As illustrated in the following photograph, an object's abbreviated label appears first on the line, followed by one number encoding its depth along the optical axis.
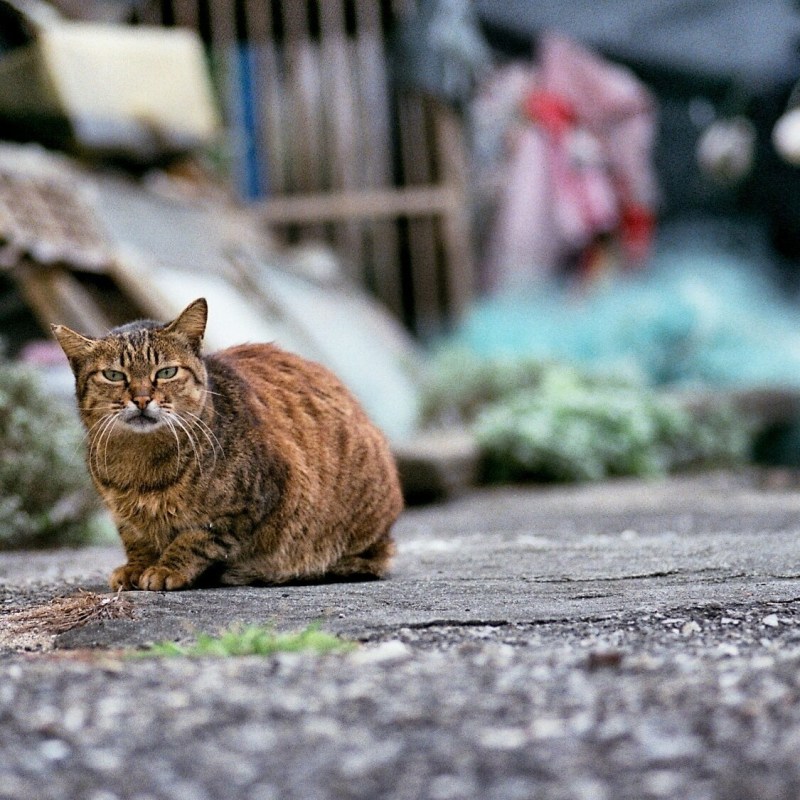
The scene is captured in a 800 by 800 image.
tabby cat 3.23
